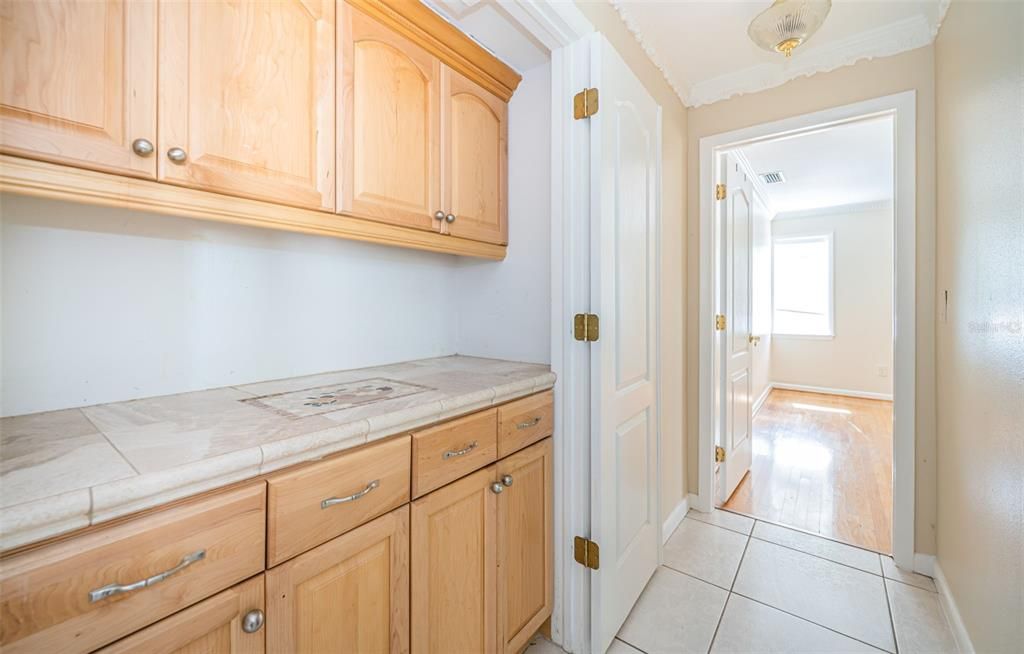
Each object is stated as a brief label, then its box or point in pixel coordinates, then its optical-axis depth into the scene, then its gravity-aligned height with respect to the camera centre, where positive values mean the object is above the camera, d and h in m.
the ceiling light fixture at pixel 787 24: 1.46 +1.14
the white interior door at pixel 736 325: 2.48 +0.01
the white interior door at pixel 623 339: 1.38 -0.05
